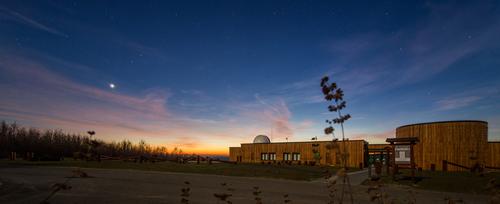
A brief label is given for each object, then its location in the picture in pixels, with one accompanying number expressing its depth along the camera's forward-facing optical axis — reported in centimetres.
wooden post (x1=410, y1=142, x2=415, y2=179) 2084
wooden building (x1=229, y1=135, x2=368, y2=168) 4475
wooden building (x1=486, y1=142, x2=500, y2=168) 3516
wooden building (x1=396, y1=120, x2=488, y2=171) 3525
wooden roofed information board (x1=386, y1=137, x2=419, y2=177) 2161
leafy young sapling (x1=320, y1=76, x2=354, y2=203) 288
